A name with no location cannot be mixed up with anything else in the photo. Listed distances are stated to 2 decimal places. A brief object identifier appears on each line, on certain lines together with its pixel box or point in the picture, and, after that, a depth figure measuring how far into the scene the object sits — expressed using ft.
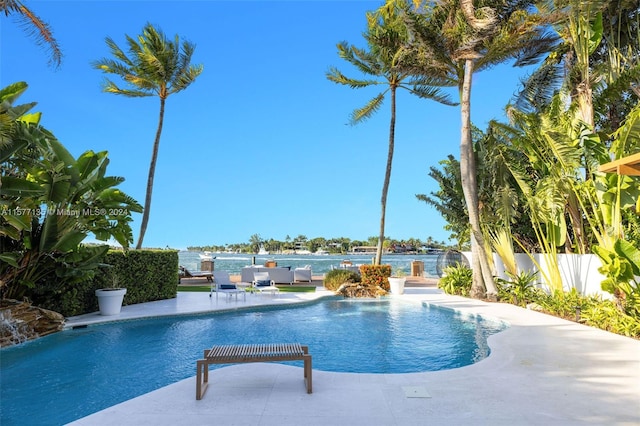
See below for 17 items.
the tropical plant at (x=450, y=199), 57.82
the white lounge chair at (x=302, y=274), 67.74
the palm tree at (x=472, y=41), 41.16
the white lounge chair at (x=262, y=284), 48.04
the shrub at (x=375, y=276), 53.36
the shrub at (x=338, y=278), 55.26
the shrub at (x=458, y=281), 49.65
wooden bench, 14.83
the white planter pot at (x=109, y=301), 35.09
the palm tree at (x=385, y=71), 53.55
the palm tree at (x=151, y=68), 53.88
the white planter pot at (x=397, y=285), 51.16
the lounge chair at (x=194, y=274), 71.15
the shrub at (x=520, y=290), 40.14
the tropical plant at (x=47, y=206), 25.62
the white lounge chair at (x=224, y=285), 45.41
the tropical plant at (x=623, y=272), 26.89
